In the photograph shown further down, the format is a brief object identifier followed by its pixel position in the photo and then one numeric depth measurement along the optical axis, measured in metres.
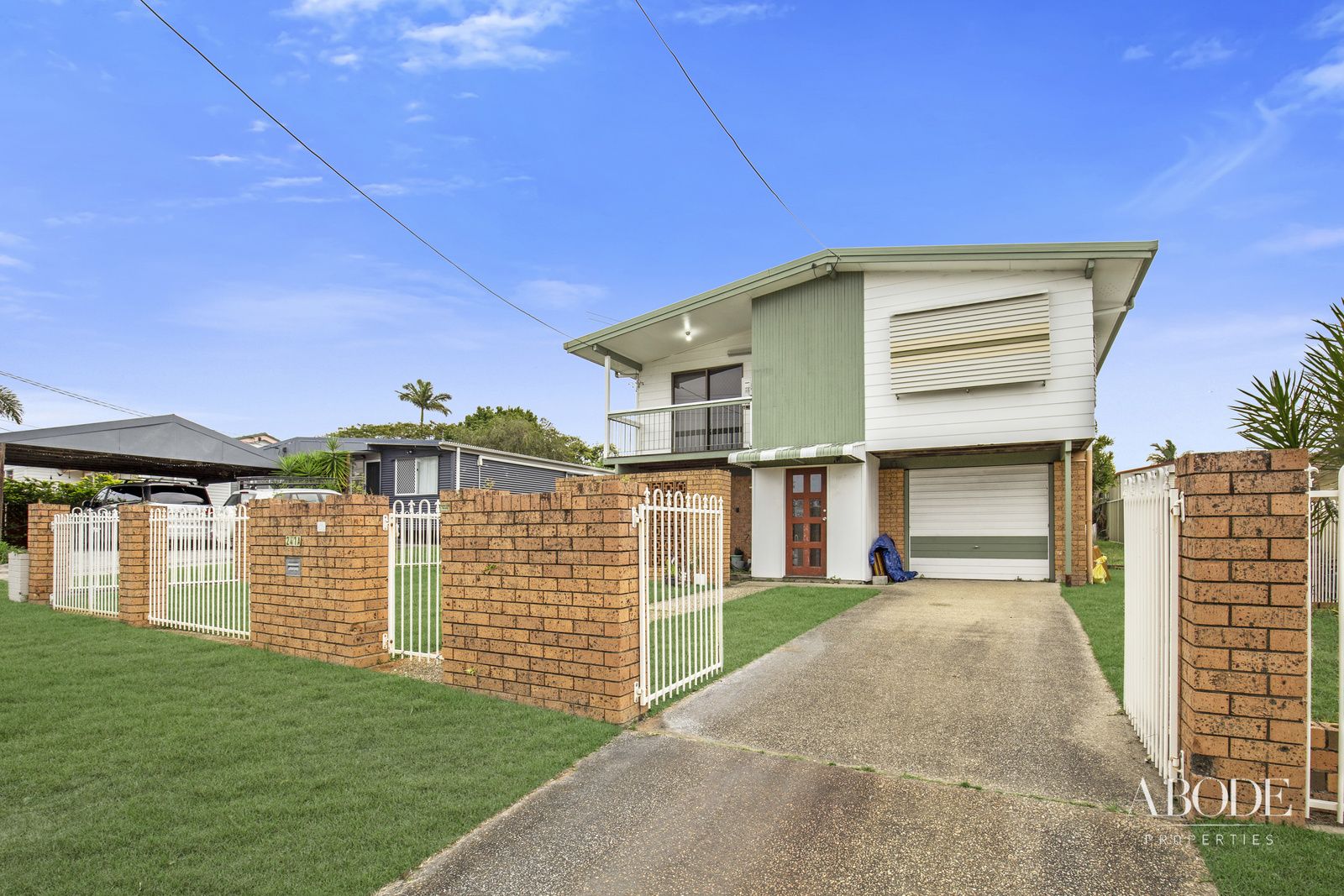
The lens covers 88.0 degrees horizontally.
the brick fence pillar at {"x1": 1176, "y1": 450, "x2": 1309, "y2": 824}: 3.09
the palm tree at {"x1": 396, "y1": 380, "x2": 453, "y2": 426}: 54.28
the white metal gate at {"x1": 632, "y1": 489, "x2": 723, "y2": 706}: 5.05
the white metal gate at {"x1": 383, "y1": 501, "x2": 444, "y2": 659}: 6.36
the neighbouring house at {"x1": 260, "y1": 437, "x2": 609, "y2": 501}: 24.64
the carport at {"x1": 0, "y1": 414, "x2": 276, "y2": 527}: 20.06
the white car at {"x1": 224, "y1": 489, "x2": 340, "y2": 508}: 17.09
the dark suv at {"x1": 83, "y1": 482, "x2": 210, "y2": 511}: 16.98
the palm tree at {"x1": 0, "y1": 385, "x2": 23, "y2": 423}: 28.34
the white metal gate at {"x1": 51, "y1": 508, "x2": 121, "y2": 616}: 9.49
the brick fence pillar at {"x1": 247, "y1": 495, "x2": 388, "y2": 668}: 6.36
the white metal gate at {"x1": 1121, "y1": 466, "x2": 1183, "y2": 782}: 3.54
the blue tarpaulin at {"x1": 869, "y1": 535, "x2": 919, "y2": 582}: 13.27
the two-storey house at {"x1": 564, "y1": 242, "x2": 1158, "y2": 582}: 11.84
